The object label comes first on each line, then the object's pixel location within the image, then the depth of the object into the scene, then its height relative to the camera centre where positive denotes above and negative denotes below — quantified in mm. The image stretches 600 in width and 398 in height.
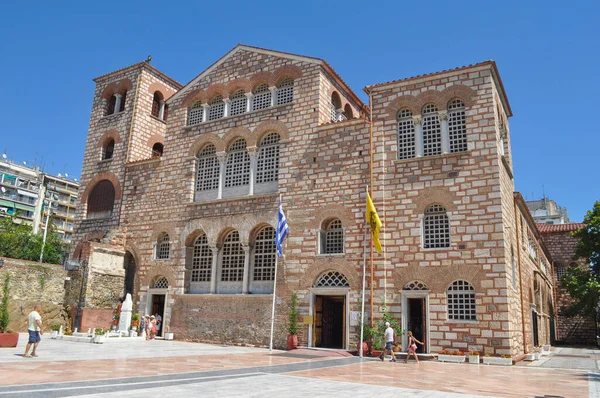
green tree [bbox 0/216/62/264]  45938 +3825
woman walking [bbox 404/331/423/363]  15586 -1576
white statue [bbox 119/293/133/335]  21541 -1296
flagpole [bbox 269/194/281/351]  18572 -695
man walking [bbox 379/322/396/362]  15992 -1467
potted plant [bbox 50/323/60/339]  20927 -2017
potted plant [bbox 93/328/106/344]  18906 -1972
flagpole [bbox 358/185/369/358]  17062 -345
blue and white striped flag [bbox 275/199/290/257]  19094 +2461
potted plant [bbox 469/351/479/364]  15335 -1794
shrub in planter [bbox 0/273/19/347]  14750 -1604
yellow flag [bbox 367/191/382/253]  17375 +2662
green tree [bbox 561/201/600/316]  27953 +1860
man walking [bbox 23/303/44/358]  12594 -1223
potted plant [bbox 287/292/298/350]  18781 -1117
